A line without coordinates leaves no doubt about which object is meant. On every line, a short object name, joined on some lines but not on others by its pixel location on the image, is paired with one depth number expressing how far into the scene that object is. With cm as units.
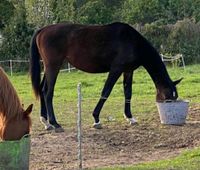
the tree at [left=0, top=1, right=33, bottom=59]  2920
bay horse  1020
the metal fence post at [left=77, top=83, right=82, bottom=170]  671
